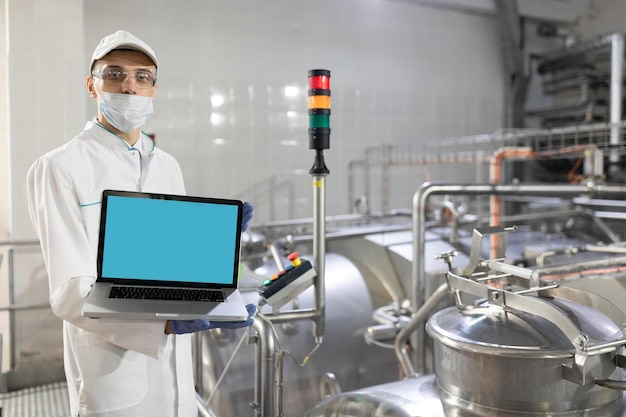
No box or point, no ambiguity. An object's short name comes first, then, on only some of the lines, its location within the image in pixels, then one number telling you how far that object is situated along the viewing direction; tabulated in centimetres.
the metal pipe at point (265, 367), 131
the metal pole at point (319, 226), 144
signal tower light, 137
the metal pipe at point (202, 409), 139
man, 101
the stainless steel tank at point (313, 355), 190
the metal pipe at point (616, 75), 365
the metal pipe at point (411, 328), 165
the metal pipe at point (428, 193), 196
